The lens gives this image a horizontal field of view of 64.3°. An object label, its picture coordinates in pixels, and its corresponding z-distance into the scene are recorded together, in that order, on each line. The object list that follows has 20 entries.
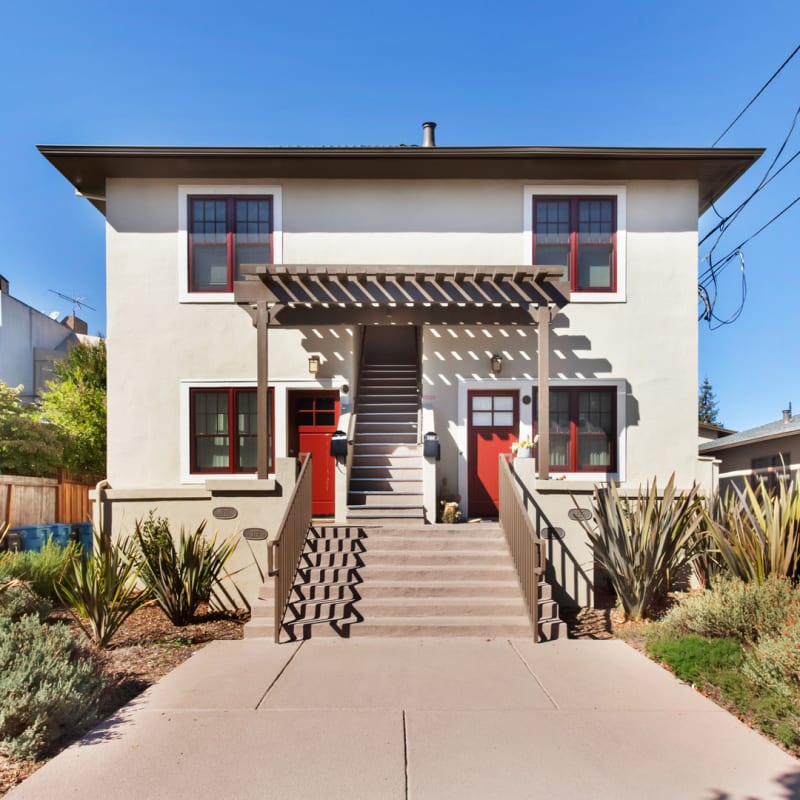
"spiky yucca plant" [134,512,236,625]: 7.99
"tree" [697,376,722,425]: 51.34
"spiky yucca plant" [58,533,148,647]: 7.02
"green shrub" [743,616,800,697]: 5.13
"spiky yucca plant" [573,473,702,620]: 8.25
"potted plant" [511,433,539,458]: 10.60
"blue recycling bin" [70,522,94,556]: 13.10
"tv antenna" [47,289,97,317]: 29.72
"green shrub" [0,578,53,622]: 7.16
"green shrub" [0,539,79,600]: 8.67
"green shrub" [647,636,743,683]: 6.05
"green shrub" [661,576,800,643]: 6.35
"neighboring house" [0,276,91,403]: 23.50
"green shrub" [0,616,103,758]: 4.50
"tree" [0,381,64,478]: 14.20
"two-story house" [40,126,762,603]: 11.13
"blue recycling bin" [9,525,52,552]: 11.50
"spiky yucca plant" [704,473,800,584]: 7.14
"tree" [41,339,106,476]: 15.32
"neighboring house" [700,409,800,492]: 15.29
